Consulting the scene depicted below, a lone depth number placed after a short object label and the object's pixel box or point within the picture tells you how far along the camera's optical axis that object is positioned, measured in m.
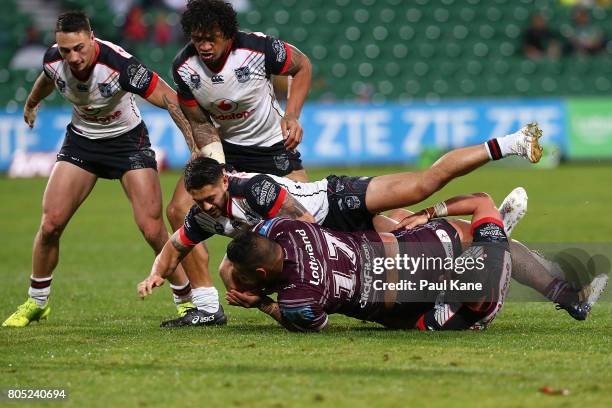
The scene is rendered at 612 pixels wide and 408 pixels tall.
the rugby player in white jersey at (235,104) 16.28
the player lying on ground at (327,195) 14.43
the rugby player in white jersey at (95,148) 16.56
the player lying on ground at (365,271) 13.68
